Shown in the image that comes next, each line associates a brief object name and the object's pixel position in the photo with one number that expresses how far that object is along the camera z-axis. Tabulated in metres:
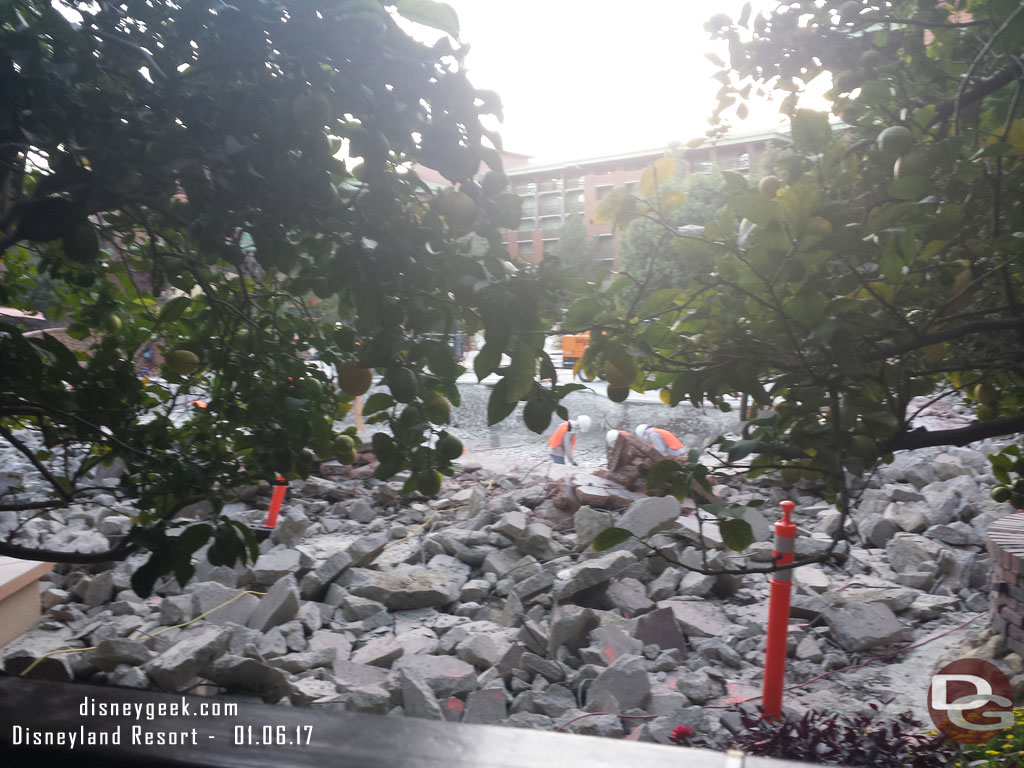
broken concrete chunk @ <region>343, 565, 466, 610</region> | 4.01
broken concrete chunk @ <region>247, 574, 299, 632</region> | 3.68
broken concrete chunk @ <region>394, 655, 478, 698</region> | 3.07
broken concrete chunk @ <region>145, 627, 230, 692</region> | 2.86
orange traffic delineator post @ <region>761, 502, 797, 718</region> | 2.70
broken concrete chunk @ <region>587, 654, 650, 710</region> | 2.91
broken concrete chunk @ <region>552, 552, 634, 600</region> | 3.84
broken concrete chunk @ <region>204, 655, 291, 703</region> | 2.93
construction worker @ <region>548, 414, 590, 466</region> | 7.00
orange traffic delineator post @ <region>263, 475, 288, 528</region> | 5.16
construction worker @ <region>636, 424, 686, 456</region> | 6.20
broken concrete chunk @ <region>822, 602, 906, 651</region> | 3.40
